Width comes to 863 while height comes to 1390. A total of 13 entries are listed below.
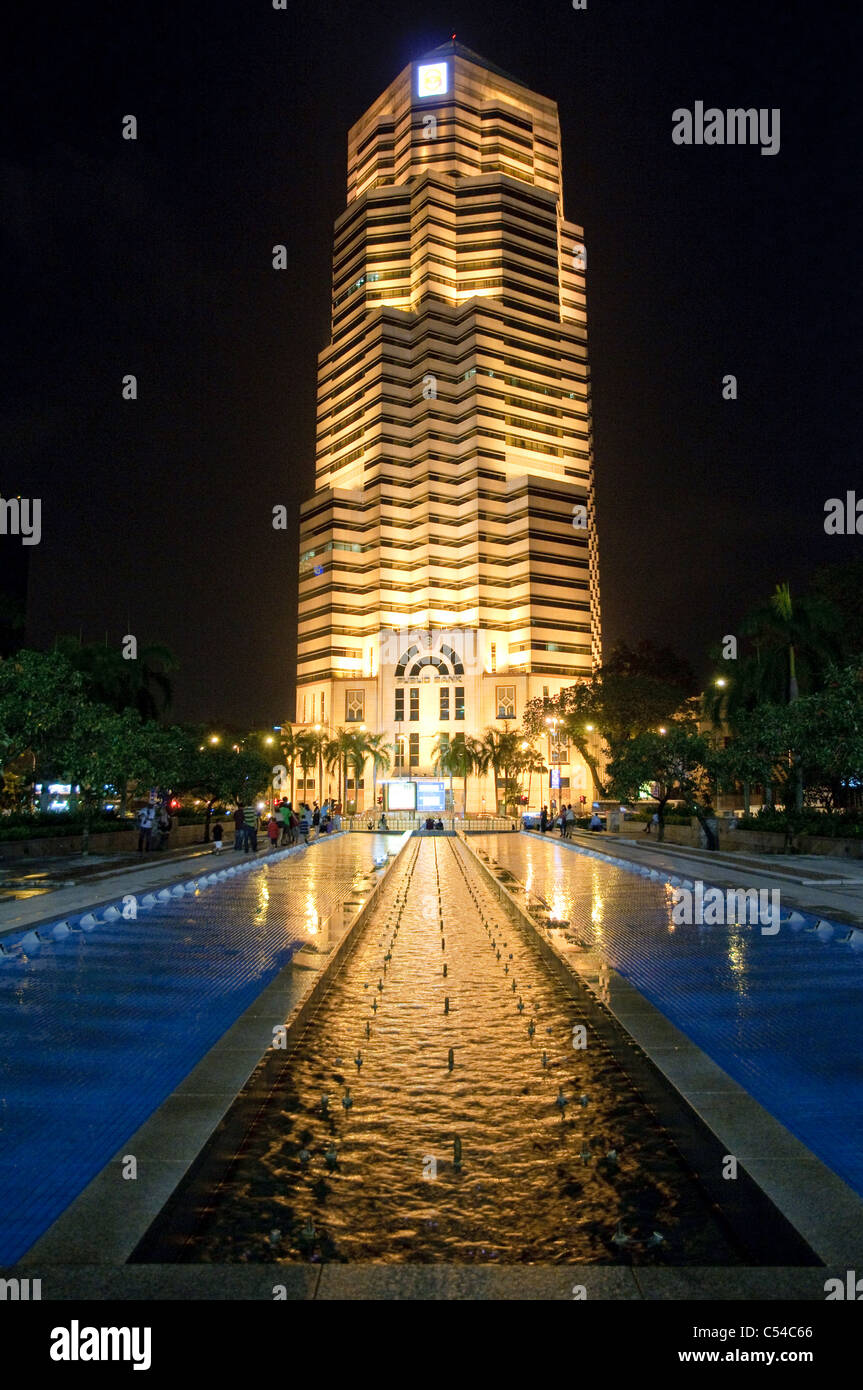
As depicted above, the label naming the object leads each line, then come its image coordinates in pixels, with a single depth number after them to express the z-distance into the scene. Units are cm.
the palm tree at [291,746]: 10175
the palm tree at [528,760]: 9181
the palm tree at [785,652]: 4391
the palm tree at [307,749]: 10156
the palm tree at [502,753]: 9256
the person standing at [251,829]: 3056
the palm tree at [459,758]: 9881
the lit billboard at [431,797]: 8900
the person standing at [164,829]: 3164
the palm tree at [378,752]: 10364
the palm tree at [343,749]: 10069
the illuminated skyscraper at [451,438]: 11650
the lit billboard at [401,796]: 8769
